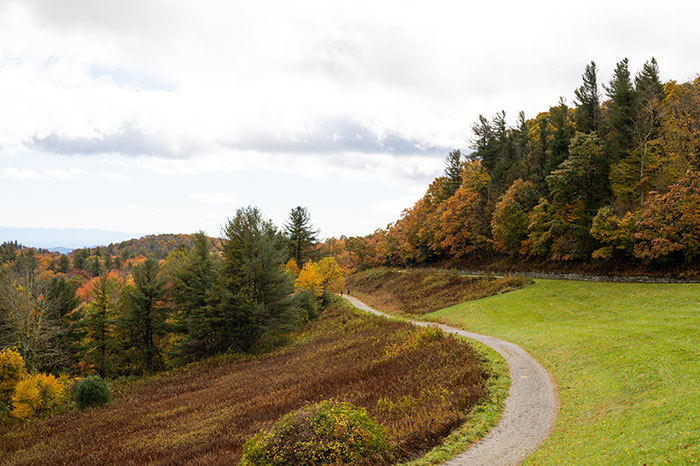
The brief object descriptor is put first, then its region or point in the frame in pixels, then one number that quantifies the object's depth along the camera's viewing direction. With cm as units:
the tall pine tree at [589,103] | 4816
